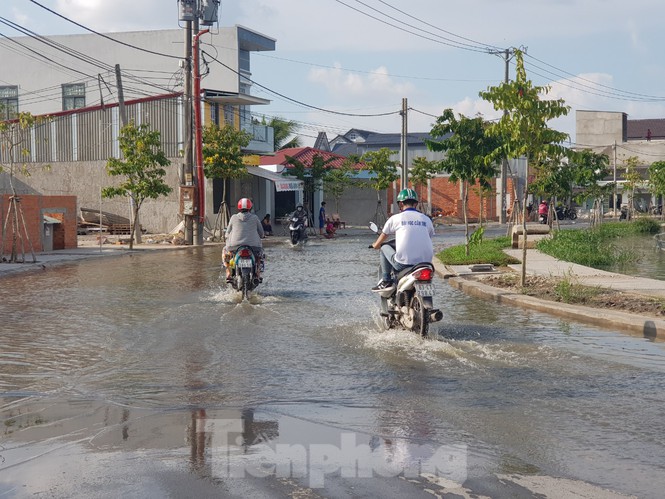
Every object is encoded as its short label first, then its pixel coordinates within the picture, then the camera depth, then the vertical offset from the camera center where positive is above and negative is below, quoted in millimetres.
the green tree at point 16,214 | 23156 -173
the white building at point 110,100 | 43500 +6625
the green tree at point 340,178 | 55062 +1786
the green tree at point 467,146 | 23844 +1634
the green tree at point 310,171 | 50312 +2030
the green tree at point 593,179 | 40400 +1333
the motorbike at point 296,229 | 34312 -805
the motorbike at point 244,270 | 14438 -1000
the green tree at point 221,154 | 39781 +2349
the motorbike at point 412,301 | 10188 -1085
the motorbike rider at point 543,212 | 51875 -225
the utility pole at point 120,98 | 36500 +4464
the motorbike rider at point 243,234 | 14688 -426
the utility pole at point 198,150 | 34375 +2193
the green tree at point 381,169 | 56969 +2435
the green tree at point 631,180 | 56844 +1902
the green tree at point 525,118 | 15586 +1553
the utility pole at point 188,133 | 33250 +2733
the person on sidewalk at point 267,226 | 43638 -890
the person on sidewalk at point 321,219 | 44469 -557
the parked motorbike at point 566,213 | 69250 -378
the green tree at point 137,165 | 31375 +1479
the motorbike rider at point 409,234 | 10711 -312
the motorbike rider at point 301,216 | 34766 -320
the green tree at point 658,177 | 50188 +1772
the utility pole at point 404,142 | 51269 +3716
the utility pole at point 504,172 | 56344 +2235
